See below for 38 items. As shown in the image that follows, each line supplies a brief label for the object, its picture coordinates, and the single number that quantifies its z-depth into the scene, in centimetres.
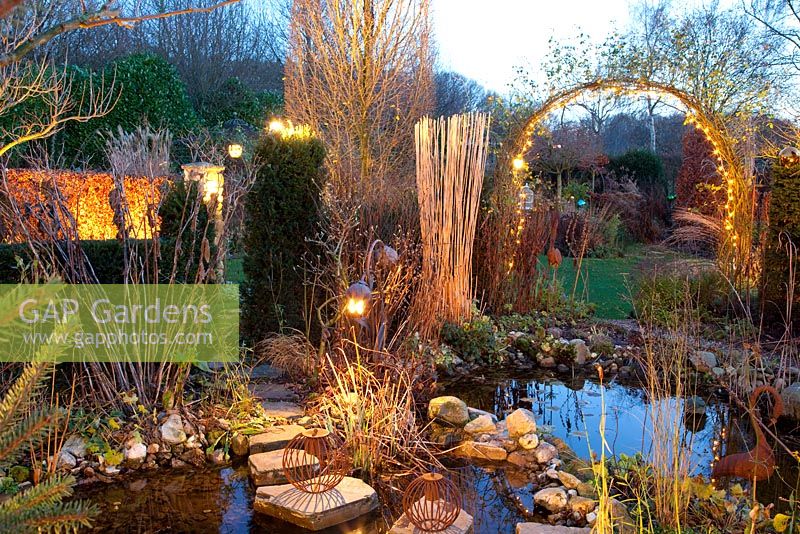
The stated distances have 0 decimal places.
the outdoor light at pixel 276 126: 510
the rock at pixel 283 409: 362
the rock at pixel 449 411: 362
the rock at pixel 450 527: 244
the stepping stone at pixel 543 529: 242
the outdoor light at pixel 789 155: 577
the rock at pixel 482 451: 329
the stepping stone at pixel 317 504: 260
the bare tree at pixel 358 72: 725
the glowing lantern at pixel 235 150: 807
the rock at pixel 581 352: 514
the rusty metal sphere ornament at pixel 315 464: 268
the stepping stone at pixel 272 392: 393
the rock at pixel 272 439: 328
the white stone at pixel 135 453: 310
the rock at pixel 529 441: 325
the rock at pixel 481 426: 348
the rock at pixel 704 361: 463
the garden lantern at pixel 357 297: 315
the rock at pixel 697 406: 414
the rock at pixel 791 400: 391
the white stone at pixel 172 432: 322
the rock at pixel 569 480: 288
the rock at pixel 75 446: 303
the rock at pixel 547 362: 514
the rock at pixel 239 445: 333
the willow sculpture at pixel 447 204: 475
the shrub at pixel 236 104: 1297
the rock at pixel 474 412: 373
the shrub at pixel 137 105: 946
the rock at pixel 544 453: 317
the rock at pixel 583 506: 265
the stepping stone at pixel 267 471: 296
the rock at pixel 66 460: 295
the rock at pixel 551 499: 272
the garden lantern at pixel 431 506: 236
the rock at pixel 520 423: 329
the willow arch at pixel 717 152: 633
